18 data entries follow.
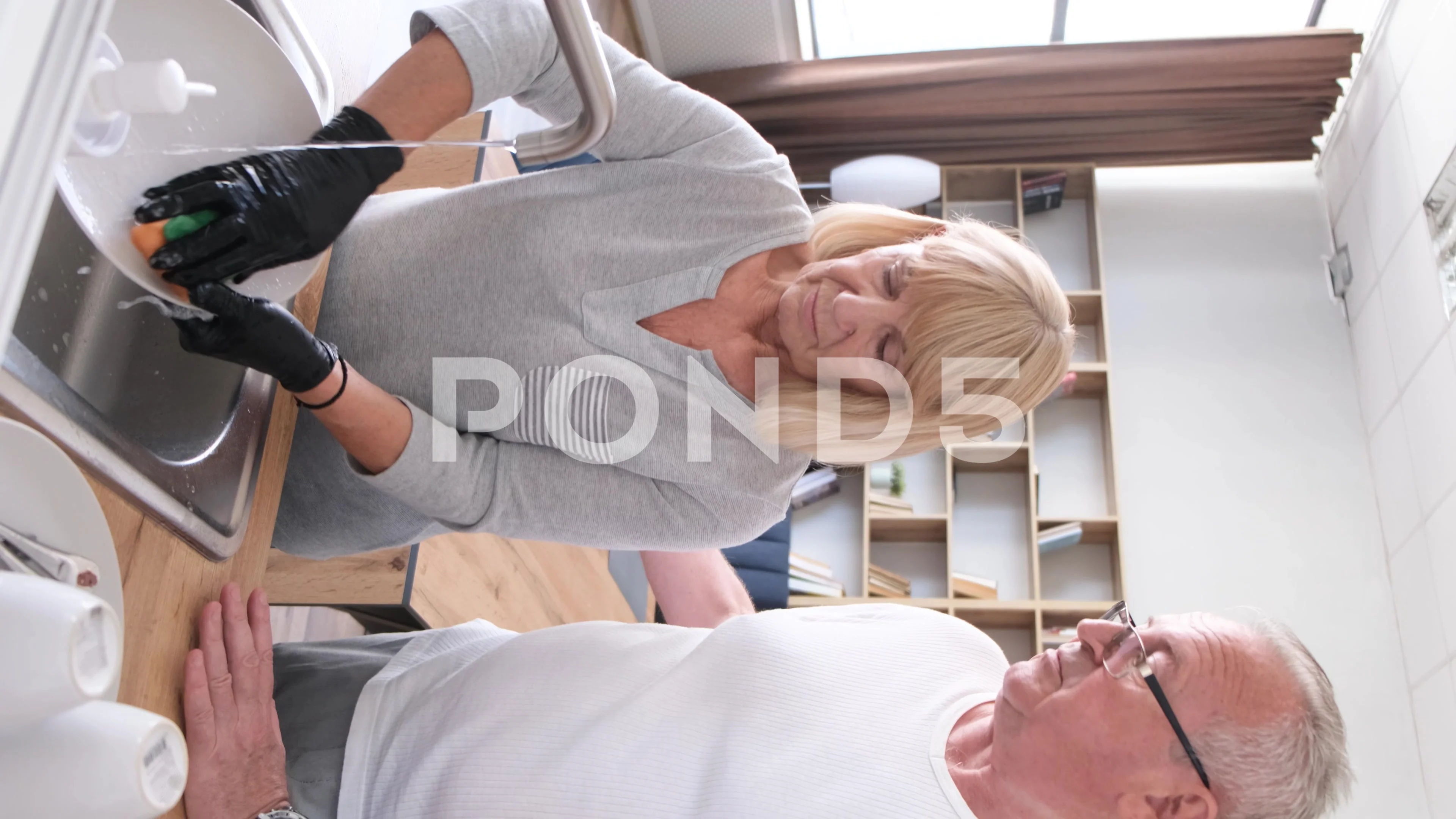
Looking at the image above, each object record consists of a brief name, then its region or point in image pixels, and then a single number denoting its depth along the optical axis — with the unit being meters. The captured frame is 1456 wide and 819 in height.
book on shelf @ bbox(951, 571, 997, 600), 3.20
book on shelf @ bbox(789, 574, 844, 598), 3.26
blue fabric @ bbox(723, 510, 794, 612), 3.05
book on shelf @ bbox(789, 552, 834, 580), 3.31
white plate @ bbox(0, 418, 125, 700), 0.57
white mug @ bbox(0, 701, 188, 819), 0.49
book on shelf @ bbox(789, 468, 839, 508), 3.50
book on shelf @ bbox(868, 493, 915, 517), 3.34
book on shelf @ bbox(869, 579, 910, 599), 3.27
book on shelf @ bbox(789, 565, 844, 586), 3.28
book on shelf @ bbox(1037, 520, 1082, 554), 3.18
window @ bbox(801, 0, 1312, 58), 3.72
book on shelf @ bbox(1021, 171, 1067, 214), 3.56
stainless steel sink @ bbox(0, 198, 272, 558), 0.68
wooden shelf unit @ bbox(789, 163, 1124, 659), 3.17
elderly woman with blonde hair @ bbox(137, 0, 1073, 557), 1.05
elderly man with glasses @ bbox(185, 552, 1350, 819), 0.97
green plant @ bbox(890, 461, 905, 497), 3.45
